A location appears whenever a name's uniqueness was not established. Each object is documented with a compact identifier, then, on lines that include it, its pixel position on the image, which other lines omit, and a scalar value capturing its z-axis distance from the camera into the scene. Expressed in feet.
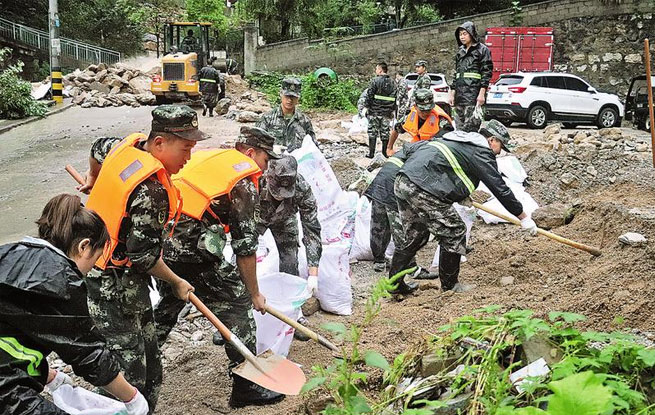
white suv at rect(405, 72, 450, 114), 59.50
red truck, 73.31
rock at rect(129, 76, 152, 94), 76.07
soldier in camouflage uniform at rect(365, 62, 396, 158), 35.50
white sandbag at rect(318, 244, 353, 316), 16.79
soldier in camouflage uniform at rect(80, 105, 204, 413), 9.90
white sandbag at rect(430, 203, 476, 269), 19.02
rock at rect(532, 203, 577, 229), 22.93
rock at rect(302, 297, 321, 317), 16.72
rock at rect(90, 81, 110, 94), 74.49
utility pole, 60.95
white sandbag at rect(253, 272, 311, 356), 13.65
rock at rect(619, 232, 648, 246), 16.67
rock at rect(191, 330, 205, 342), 15.40
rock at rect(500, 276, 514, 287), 18.02
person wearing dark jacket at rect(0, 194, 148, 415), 6.81
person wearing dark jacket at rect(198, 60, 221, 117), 56.24
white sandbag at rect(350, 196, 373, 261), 21.48
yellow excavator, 66.08
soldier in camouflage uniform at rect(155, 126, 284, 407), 11.56
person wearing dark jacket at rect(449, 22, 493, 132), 27.20
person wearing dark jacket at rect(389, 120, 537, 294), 16.14
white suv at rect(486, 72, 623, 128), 56.13
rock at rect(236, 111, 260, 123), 53.21
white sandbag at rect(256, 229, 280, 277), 16.01
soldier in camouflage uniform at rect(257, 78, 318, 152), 20.99
